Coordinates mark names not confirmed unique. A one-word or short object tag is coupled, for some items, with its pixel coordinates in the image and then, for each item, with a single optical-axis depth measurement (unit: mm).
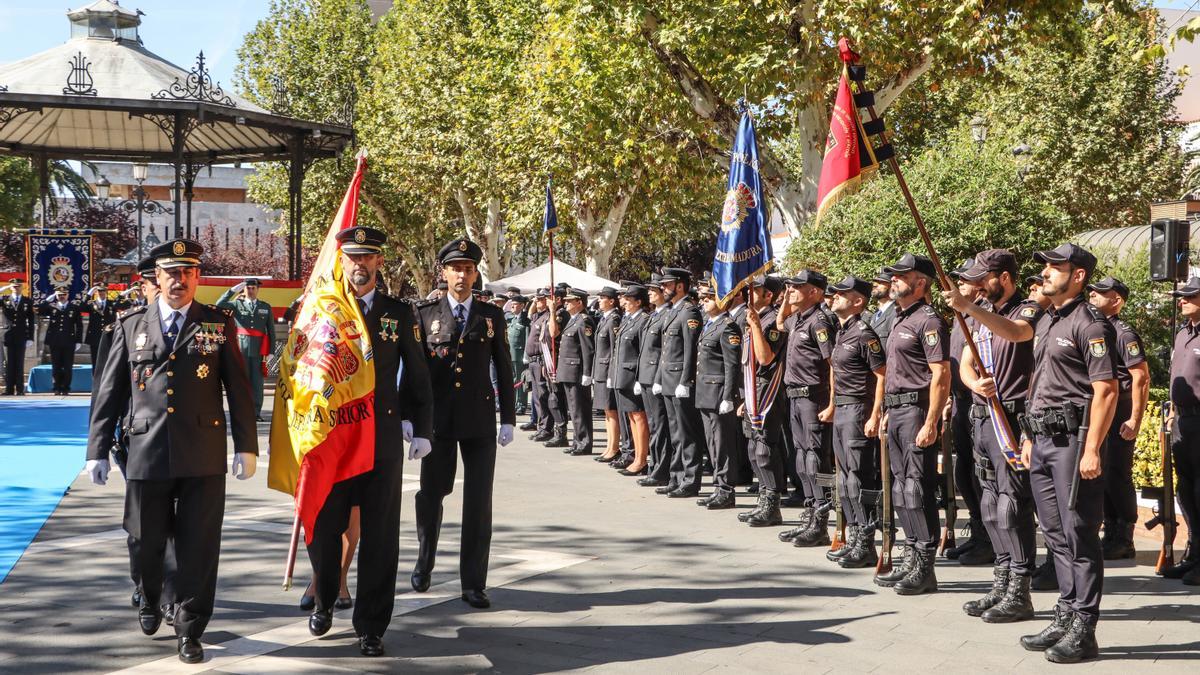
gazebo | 20203
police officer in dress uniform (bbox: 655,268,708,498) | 11727
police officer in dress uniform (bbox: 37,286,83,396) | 20359
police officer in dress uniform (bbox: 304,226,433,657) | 6164
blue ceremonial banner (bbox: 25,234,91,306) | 22047
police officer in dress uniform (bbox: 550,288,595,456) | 15484
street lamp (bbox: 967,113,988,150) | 23409
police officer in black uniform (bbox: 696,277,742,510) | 11055
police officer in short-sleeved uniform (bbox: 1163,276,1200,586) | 8180
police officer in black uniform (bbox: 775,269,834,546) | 9164
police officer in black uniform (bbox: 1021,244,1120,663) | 6090
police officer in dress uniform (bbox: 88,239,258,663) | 6133
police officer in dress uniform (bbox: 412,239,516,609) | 7191
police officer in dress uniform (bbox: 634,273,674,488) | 12469
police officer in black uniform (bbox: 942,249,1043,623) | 6902
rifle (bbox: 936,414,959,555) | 8395
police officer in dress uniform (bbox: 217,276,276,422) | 17047
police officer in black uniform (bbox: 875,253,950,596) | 7441
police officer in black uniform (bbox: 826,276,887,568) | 8188
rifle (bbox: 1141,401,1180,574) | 8203
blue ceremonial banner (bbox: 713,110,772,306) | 9844
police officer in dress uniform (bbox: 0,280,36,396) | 21000
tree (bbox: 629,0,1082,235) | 16688
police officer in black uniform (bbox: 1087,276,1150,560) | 8503
